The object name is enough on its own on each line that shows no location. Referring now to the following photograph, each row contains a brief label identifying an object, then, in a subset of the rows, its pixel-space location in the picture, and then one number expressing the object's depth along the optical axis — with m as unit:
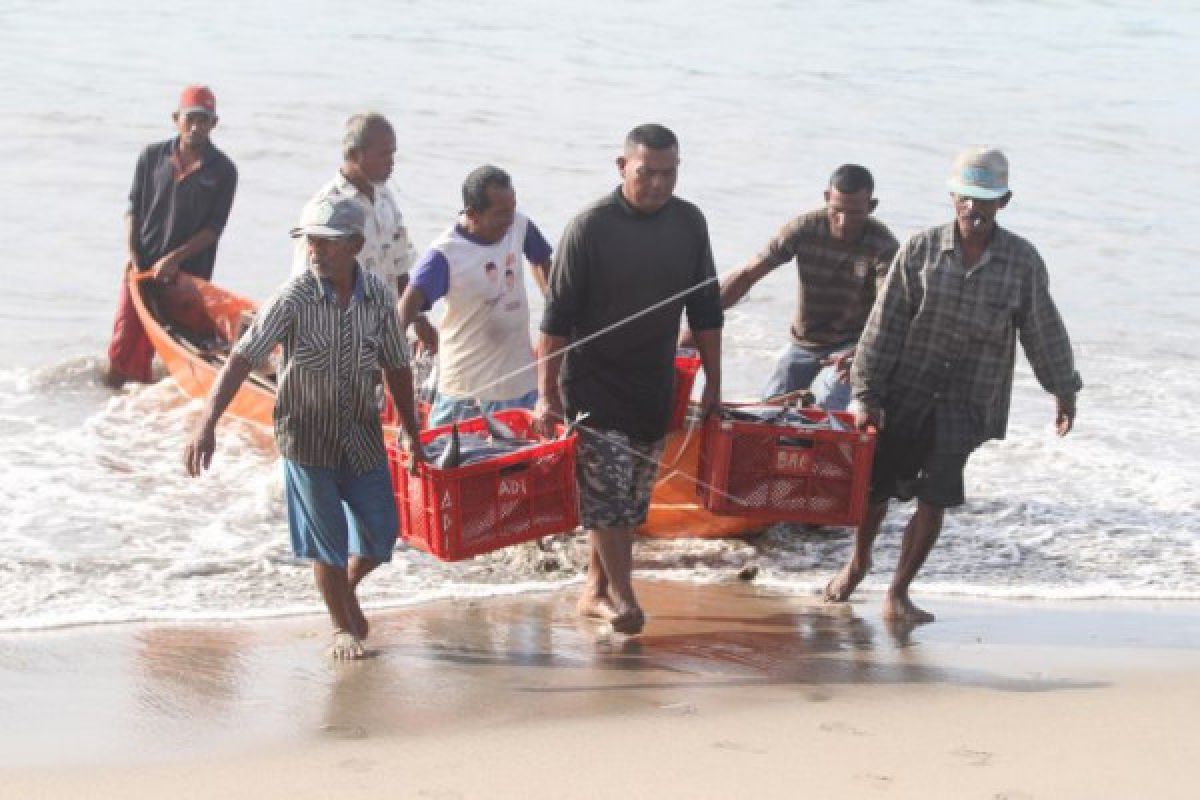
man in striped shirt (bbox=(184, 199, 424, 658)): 12.49
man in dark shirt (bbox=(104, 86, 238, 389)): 23.15
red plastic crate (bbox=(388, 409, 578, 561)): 13.51
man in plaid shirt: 14.09
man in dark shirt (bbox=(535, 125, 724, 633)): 13.53
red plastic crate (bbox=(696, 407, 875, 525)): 14.80
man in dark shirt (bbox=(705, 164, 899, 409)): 16.83
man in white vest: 15.62
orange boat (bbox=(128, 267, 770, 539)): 22.43
